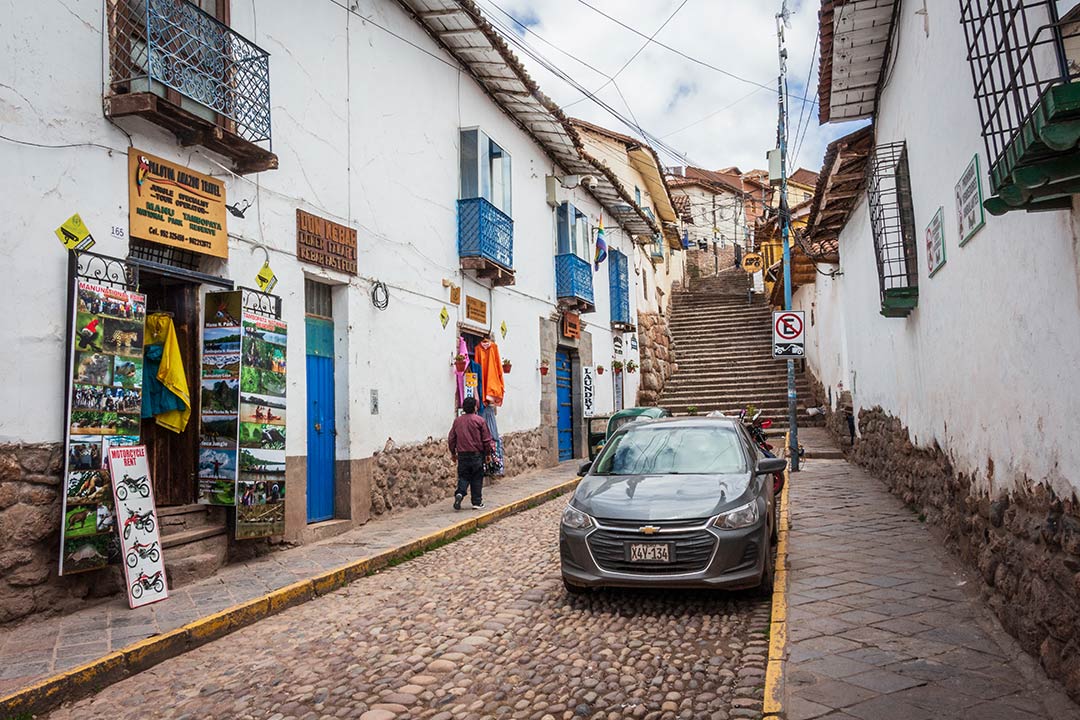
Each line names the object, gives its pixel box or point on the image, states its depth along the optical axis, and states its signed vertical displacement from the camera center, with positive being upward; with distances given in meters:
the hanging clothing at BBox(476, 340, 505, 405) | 13.53 +0.52
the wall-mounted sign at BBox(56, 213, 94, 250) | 6.05 +1.49
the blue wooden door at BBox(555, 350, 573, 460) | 18.38 -0.10
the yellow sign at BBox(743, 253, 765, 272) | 34.28 +5.76
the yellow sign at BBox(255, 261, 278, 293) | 8.16 +1.43
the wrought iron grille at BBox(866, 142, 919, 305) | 7.97 +1.82
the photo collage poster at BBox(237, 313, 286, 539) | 7.45 -0.17
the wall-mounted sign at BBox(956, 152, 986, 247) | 4.99 +1.22
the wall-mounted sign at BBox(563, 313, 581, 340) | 18.10 +1.75
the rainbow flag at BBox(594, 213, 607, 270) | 20.19 +3.91
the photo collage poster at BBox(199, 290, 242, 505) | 7.31 +0.14
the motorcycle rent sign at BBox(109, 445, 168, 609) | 6.06 -0.87
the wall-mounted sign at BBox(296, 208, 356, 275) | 8.84 +2.01
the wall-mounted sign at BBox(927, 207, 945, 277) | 6.43 +1.21
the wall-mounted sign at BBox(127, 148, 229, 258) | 6.70 +1.95
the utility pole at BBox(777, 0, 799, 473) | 13.17 +3.59
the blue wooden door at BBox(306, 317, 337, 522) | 9.24 -0.12
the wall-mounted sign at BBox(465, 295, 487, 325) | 13.15 +1.62
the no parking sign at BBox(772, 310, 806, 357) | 13.04 +0.94
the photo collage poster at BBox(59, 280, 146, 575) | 5.86 +0.07
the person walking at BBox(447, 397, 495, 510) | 10.40 -0.57
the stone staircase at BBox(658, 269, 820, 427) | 21.98 +1.02
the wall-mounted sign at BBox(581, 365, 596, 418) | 19.02 +0.14
